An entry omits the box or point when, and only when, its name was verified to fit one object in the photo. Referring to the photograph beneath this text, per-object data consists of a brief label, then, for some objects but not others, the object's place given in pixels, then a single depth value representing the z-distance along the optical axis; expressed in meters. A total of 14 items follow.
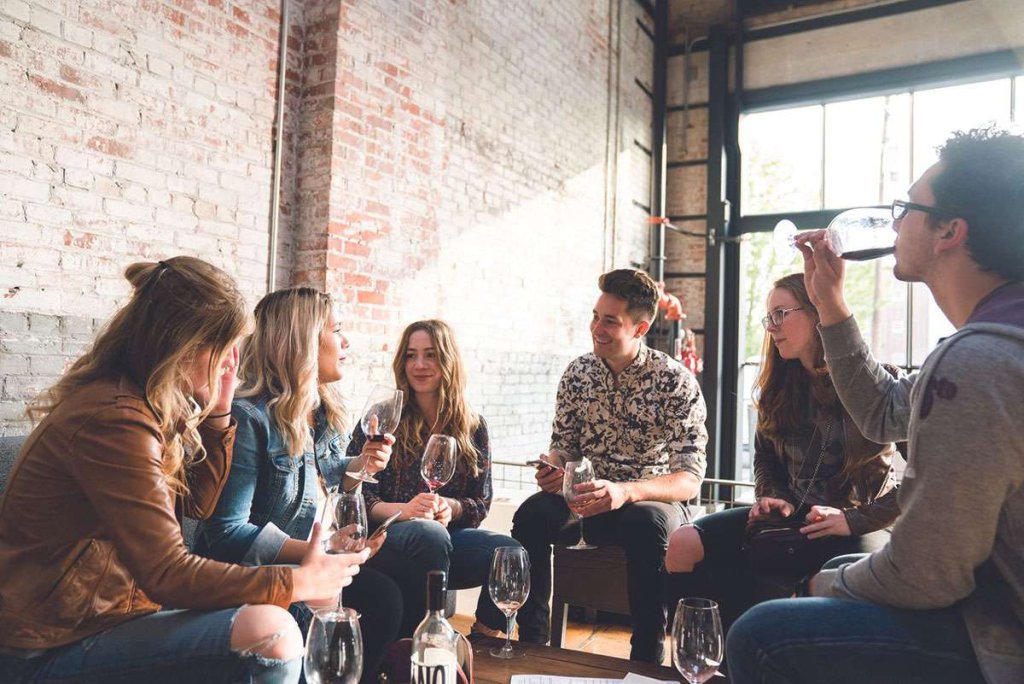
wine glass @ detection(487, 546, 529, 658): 1.68
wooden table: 1.60
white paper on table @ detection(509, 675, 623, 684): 1.55
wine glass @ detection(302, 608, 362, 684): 1.20
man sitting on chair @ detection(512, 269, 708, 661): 2.50
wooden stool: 2.68
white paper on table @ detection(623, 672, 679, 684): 1.56
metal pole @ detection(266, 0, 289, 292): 3.35
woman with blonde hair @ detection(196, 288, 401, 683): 2.01
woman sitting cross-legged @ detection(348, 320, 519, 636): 2.44
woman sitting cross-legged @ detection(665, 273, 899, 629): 2.27
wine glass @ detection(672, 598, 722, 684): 1.36
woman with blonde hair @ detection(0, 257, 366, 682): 1.36
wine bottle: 1.37
